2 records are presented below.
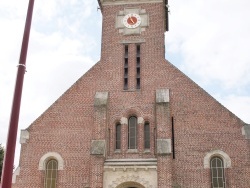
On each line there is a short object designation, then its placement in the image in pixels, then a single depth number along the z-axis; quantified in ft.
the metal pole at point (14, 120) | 22.56
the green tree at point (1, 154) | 110.01
